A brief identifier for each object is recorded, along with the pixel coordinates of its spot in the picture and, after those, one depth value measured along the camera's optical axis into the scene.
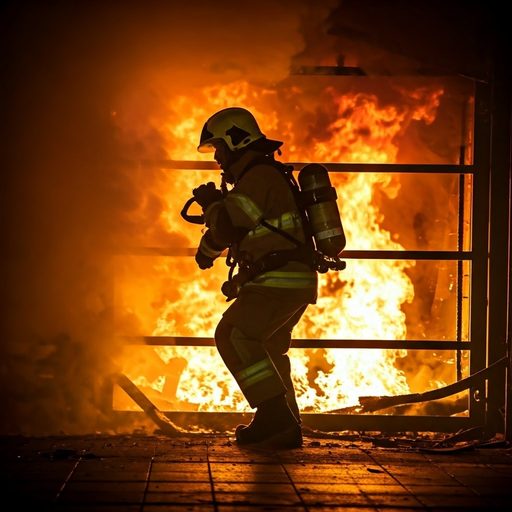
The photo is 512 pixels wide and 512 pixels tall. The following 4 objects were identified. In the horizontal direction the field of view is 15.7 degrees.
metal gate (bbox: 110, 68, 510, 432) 14.11
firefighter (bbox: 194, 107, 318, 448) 11.88
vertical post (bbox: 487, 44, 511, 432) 14.10
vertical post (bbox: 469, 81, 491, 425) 14.31
